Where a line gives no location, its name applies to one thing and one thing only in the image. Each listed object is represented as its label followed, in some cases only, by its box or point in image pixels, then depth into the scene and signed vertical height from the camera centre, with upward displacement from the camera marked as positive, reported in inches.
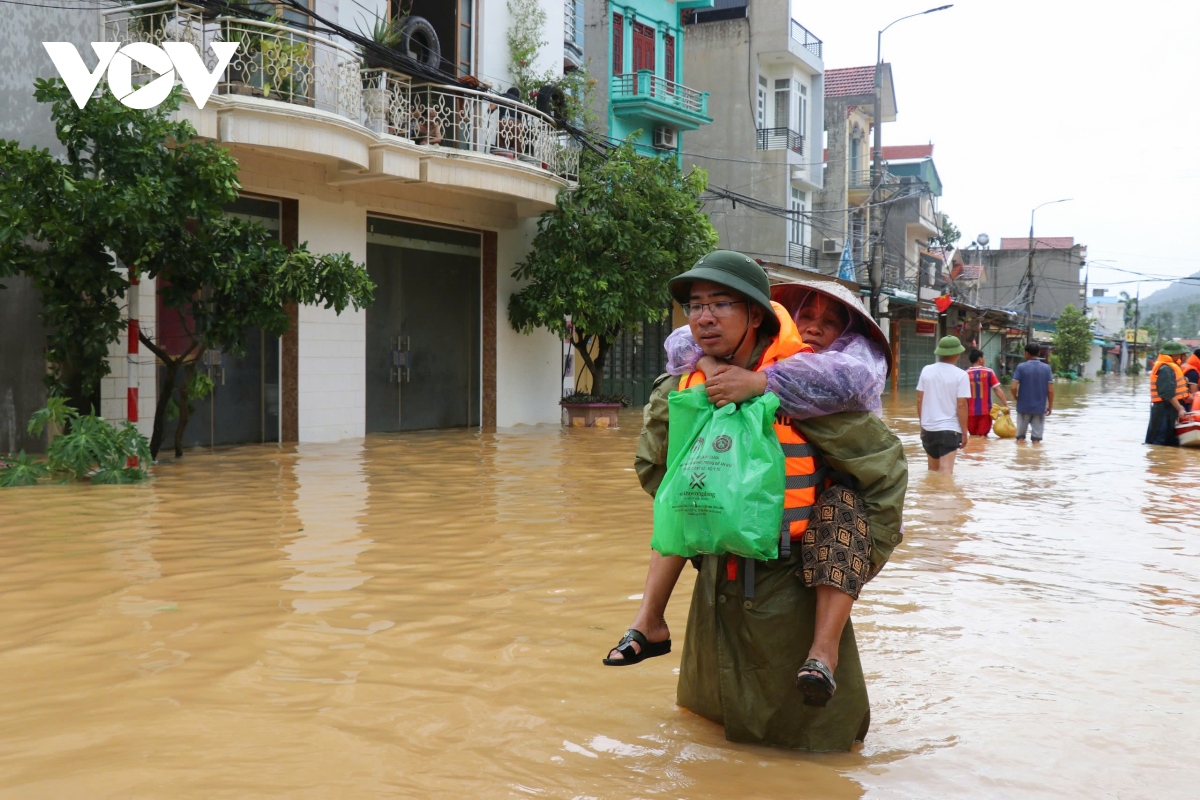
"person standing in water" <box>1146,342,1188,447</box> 652.1 -11.0
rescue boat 662.5 -32.2
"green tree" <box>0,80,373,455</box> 400.2 +48.1
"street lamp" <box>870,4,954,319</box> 1193.4 +239.1
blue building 1091.3 +296.0
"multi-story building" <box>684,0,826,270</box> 1378.0 +319.7
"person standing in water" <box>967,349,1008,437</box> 583.5 -12.1
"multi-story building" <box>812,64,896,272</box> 1599.4 +313.9
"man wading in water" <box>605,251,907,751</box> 133.7 -25.1
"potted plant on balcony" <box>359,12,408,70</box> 587.5 +174.5
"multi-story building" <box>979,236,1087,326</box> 2933.1 +260.4
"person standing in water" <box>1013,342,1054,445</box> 653.3 -10.3
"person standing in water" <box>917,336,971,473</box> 444.1 -12.9
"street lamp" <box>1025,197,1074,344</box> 1963.3 +121.3
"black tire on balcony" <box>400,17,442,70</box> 635.5 +186.6
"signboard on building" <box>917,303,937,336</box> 1609.3 +77.2
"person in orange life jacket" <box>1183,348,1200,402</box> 695.7 +3.1
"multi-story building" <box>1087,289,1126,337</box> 4530.0 +255.2
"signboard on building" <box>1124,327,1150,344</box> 3920.8 +140.0
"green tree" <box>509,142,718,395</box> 722.2 +80.5
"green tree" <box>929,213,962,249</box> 2733.8 +346.7
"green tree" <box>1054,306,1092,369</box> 2249.0 +71.0
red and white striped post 449.4 +4.6
